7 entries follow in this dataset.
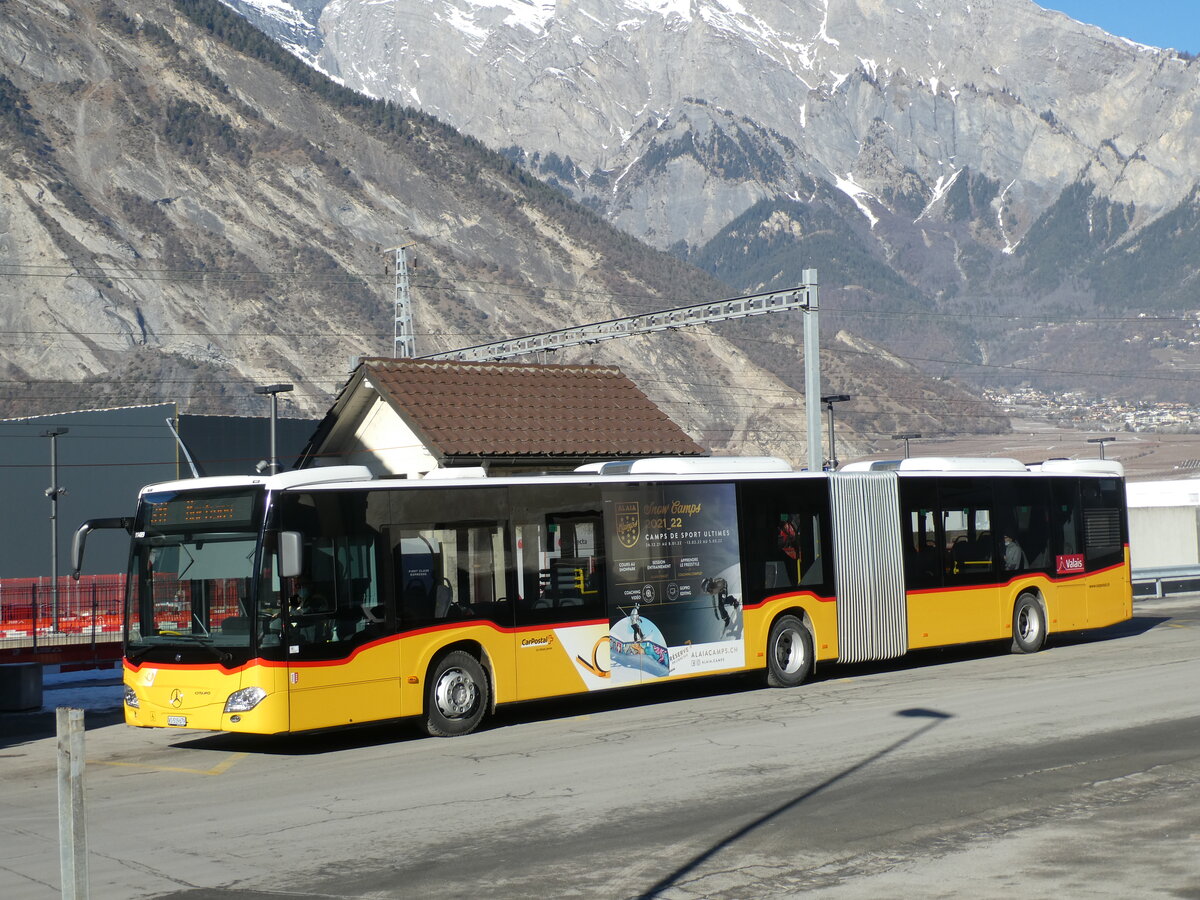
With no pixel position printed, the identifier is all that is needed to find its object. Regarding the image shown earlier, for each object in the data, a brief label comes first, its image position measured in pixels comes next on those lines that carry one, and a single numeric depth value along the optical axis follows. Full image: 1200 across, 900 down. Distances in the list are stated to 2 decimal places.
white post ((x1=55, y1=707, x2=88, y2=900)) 6.01
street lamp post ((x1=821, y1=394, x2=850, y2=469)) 49.64
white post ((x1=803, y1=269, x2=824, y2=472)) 31.41
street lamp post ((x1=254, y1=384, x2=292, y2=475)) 43.14
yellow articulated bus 14.45
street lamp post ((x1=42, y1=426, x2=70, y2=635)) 44.83
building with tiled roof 29.86
